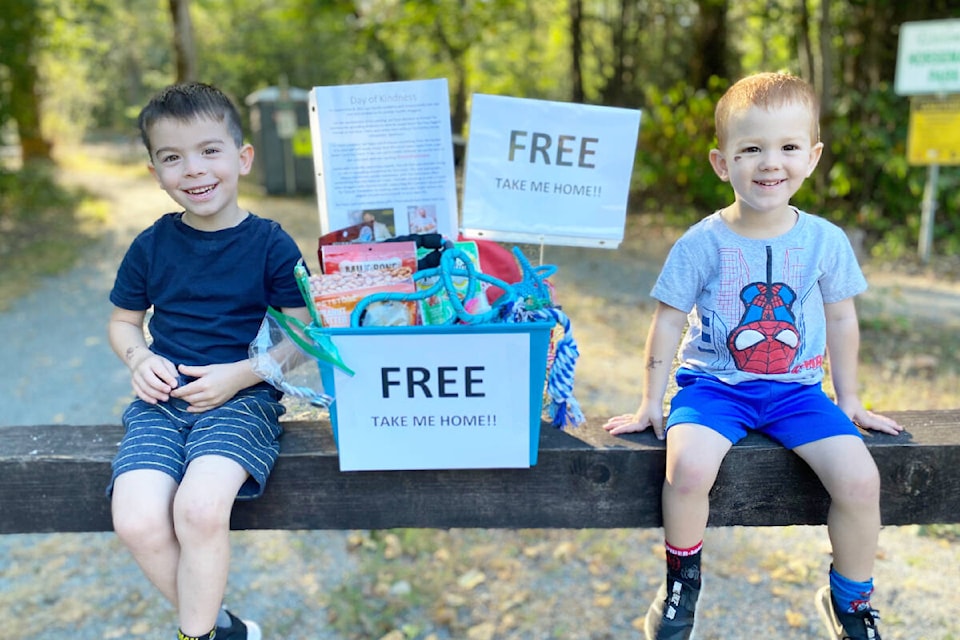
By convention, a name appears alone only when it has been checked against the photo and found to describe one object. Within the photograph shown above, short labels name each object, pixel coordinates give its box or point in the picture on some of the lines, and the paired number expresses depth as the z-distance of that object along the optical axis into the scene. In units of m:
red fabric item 1.77
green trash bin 12.09
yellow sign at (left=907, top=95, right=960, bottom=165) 6.95
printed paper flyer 1.76
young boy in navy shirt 1.55
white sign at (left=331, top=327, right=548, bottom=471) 1.45
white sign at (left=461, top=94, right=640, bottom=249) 1.72
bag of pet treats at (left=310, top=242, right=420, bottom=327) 1.49
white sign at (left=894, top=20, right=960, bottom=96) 6.74
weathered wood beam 1.64
